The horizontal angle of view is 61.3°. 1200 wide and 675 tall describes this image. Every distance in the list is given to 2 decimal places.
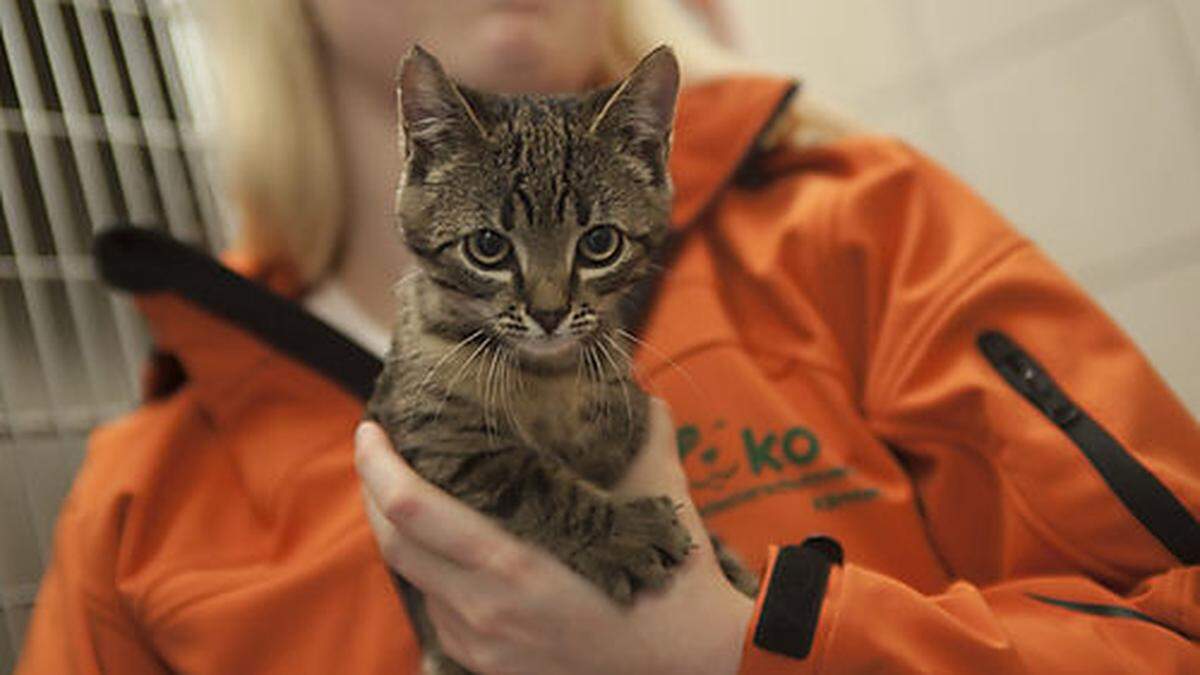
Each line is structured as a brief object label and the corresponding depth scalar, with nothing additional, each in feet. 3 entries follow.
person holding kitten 2.19
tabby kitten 1.95
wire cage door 3.25
